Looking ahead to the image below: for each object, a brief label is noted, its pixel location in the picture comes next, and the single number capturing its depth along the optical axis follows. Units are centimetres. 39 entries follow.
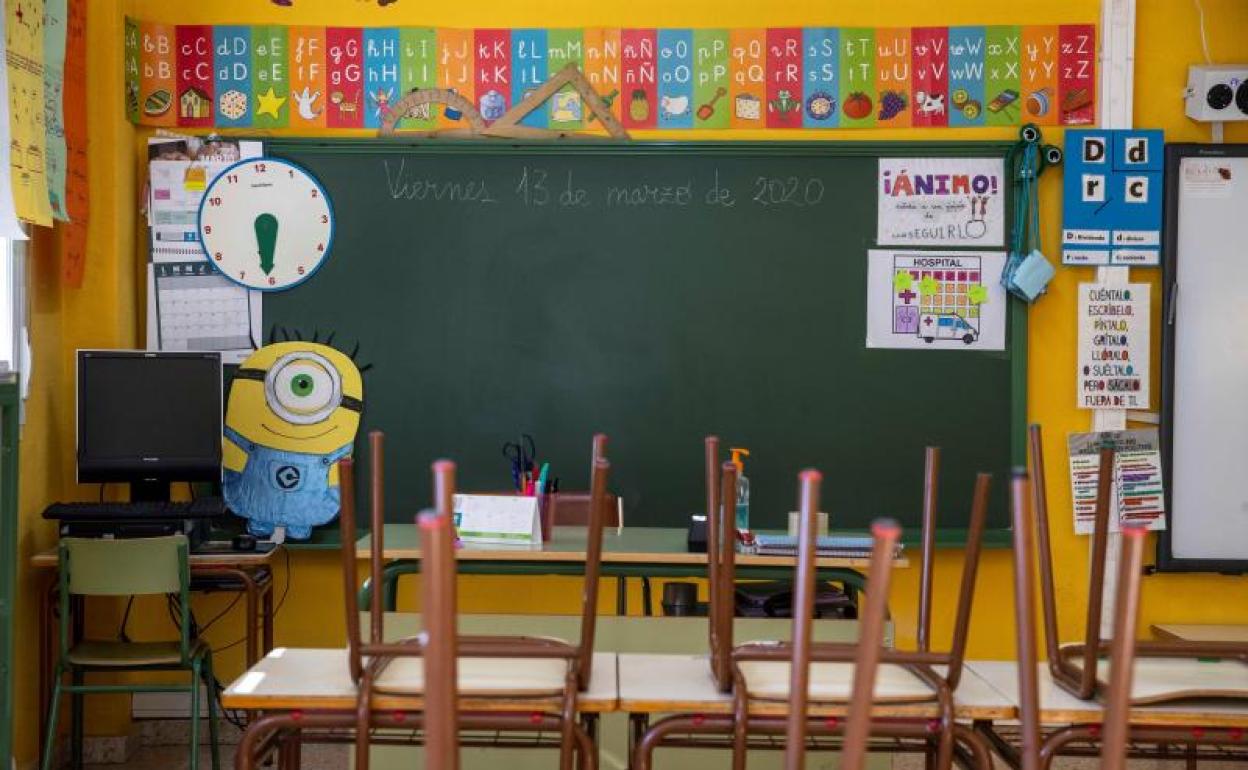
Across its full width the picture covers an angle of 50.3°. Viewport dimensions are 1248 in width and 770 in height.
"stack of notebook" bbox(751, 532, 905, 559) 361
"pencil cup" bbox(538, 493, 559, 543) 382
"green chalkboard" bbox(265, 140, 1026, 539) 451
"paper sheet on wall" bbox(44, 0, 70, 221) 394
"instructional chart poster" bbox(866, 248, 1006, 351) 450
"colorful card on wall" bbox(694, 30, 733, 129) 455
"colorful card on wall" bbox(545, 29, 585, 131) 455
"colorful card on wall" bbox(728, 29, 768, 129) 455
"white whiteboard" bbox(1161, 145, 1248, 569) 449
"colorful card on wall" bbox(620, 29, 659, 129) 455
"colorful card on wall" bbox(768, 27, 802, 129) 455
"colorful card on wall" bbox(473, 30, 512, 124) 456
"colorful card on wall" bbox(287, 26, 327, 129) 457
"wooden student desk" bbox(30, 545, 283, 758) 398
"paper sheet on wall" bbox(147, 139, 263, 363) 453
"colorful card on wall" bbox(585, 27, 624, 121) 456
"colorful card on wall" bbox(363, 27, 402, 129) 456
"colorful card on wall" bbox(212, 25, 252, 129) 455
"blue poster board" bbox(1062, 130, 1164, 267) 448
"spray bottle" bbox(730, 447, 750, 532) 396
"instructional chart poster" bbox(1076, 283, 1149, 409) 451
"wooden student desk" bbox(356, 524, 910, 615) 361
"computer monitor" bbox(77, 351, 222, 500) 414
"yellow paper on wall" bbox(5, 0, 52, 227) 365
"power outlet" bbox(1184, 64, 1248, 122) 444
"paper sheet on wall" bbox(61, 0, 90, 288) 415
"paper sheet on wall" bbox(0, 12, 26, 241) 358
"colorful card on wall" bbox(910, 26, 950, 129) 455
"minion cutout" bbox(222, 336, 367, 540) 448
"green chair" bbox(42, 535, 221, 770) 372
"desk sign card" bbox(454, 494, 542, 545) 371
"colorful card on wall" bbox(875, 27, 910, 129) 455
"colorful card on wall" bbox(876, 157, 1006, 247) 450
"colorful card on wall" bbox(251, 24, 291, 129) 456
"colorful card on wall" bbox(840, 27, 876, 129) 454
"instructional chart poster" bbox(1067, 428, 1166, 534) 452
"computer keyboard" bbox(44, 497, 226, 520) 390
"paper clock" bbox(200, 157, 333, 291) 452
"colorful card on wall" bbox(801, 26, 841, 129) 454
